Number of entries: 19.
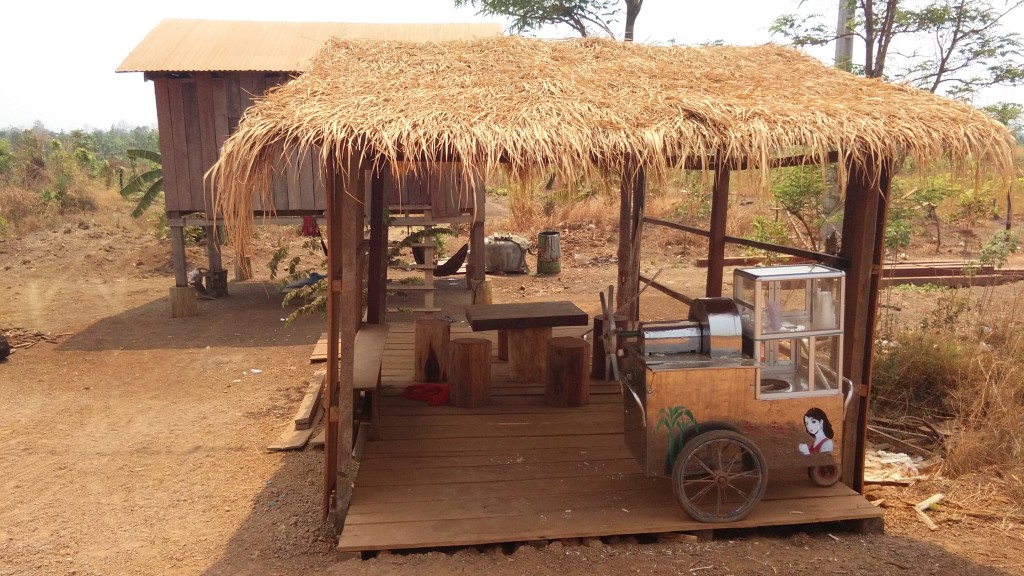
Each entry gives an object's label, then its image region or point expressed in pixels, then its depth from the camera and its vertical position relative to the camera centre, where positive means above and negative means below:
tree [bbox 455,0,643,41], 21.70 +5.29
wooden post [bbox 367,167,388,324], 6.64 -0.66
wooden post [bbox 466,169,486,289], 11.13 -1.03
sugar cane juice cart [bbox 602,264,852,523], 3.97 -1.17
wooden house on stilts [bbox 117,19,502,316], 9.95 +0.91
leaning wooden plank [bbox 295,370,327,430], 6.38 -2.04
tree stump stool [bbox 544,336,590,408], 5.77 -1.51
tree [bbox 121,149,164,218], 13.52 -0.06
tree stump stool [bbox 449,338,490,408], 5.72 -1.51
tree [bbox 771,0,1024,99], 10.55 +2.39
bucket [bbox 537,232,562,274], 13.91 -1.31
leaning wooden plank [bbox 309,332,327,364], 8.20 -1.95
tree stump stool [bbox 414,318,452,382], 6.27 -1.43
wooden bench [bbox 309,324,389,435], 4.58 -1.24
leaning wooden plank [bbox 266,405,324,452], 6.03 -2.18
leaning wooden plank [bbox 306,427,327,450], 6.04 -2.17
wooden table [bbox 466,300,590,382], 6.27 -1.24
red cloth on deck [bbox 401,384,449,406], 5.93 -1.74
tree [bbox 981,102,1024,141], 11.49 +1.25
